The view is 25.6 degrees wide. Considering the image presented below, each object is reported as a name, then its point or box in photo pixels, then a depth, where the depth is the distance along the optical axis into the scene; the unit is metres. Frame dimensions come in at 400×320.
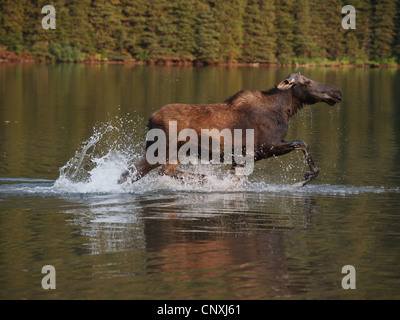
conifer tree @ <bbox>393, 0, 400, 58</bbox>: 103.81
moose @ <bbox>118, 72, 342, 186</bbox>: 13.48
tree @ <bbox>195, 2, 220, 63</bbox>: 93.88
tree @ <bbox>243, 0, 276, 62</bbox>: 98.56
